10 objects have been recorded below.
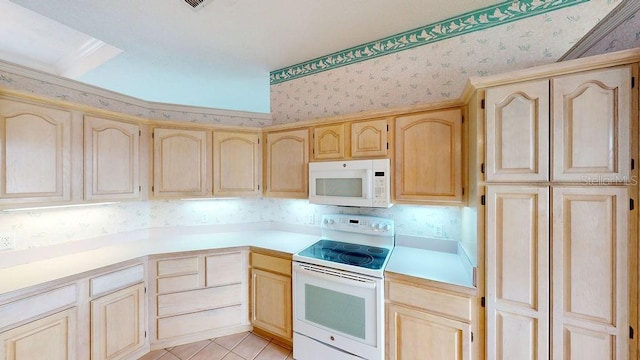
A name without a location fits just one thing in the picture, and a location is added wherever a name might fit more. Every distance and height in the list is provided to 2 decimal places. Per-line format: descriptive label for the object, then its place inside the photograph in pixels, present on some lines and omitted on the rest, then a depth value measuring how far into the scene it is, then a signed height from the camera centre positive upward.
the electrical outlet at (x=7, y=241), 1.73 -0.43
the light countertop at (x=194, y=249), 1.57 -0.62
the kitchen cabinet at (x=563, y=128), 1.07 +0.24
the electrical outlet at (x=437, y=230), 2.04 -0.44
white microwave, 1.93 -0.03
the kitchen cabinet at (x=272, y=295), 2.10 -1.06
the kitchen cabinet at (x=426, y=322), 1.44 -0.92
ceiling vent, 1.64 +1.22
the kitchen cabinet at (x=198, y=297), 2.10 -1.06
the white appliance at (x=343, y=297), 1.69 -0.89
